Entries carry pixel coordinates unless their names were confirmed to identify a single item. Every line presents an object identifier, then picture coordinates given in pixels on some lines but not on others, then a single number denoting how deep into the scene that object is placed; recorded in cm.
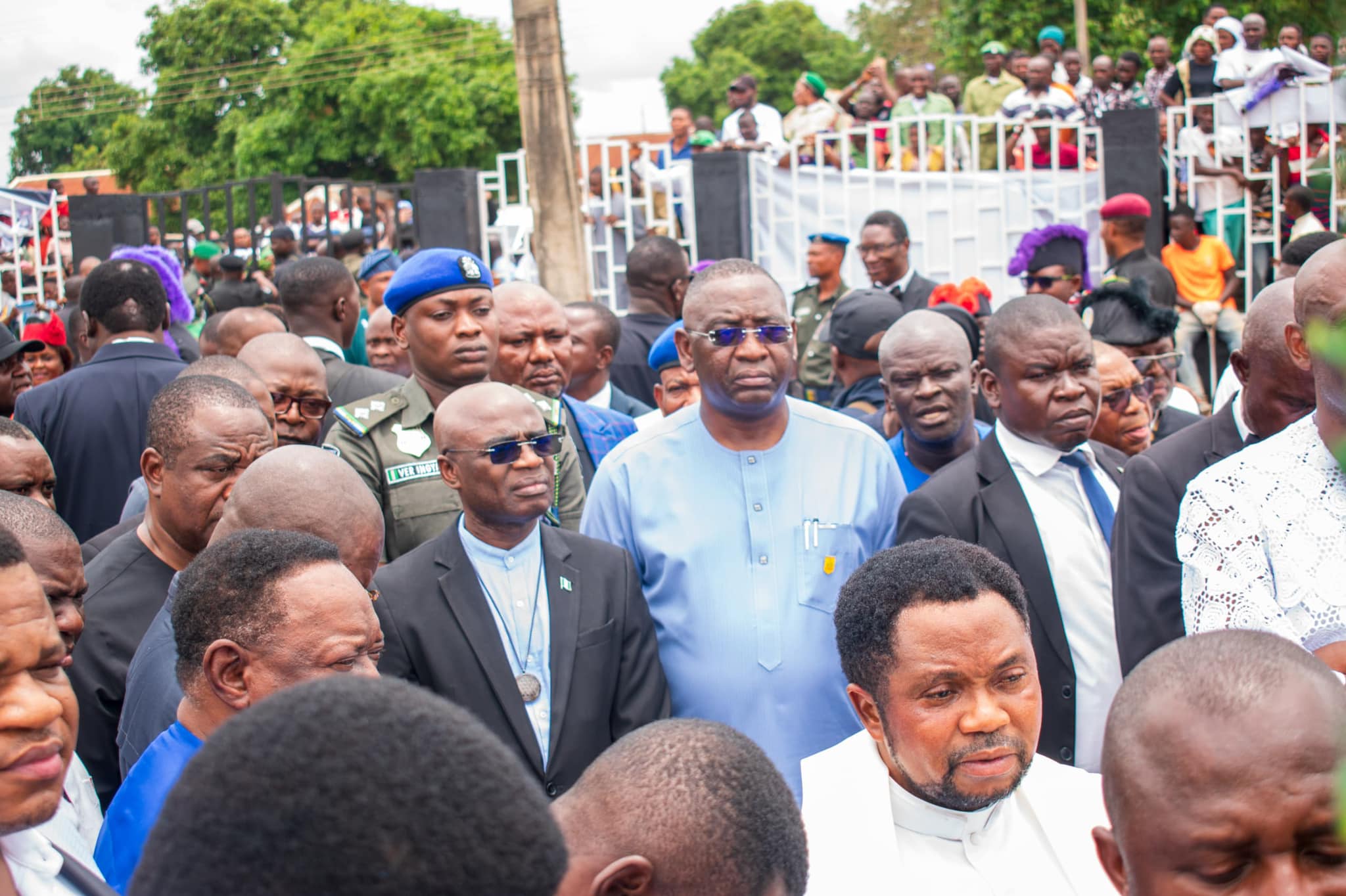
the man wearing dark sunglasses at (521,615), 354
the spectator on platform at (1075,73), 1346
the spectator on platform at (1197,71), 1217
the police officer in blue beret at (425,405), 434
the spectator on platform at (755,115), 1287
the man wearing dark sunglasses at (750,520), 379
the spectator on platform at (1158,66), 1279
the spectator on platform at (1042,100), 1211
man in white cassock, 278
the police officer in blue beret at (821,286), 802
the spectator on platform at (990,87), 1338
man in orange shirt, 1021
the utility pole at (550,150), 985
